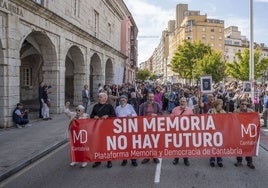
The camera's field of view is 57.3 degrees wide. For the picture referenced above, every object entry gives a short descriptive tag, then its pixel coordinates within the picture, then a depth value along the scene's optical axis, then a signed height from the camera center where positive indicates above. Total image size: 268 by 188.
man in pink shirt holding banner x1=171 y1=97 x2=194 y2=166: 5.83 -0.43
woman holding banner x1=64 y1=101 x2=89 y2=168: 5.68 -0.58
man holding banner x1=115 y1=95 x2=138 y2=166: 6.01 -0.44
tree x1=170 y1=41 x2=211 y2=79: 44.30 +6.74
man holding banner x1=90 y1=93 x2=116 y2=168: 5.71 -0.42
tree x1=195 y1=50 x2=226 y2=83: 37.32 +3.92
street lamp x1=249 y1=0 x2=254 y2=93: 12.72 +2.31
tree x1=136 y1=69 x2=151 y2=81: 81.18 +5.76
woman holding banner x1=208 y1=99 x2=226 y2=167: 5.58 -0.44
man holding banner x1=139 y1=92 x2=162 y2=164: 6.13 -0.40
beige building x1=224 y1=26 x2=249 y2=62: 80.47 +17.36
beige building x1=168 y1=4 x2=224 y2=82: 71.69 +18.27
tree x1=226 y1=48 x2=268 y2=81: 33.24 +3.69
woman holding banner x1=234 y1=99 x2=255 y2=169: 5.51 -1.59
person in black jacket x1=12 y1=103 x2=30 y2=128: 9.76 -1.00
